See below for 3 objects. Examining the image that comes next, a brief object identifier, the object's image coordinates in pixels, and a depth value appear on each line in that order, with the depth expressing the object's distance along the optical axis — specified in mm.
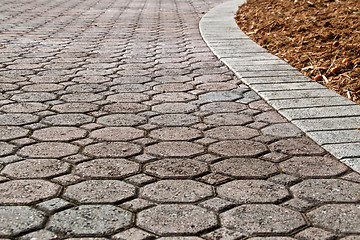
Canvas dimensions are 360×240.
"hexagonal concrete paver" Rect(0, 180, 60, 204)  2318
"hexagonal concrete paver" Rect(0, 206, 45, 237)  2035
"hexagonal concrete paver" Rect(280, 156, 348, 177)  2658
